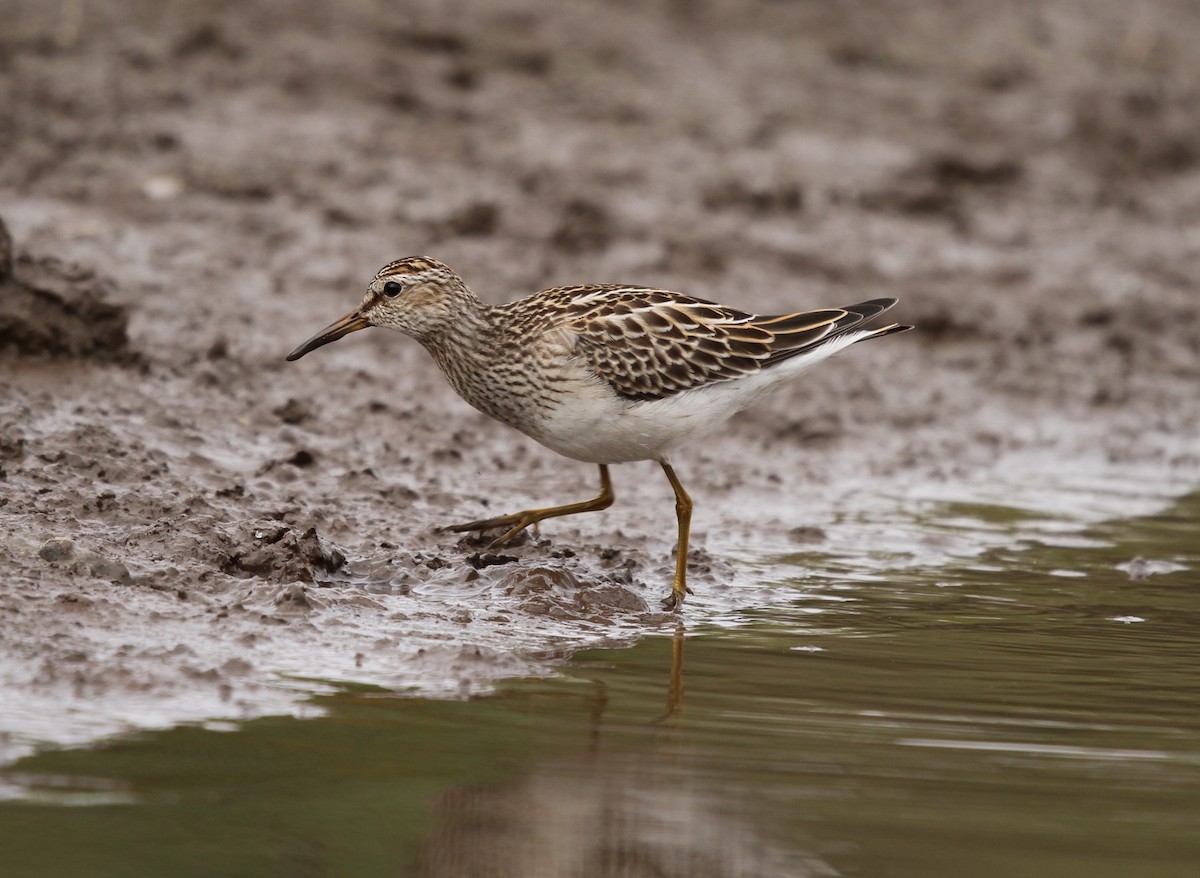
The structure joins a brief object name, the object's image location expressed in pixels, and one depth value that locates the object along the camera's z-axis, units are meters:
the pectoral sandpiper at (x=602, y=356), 14.82
